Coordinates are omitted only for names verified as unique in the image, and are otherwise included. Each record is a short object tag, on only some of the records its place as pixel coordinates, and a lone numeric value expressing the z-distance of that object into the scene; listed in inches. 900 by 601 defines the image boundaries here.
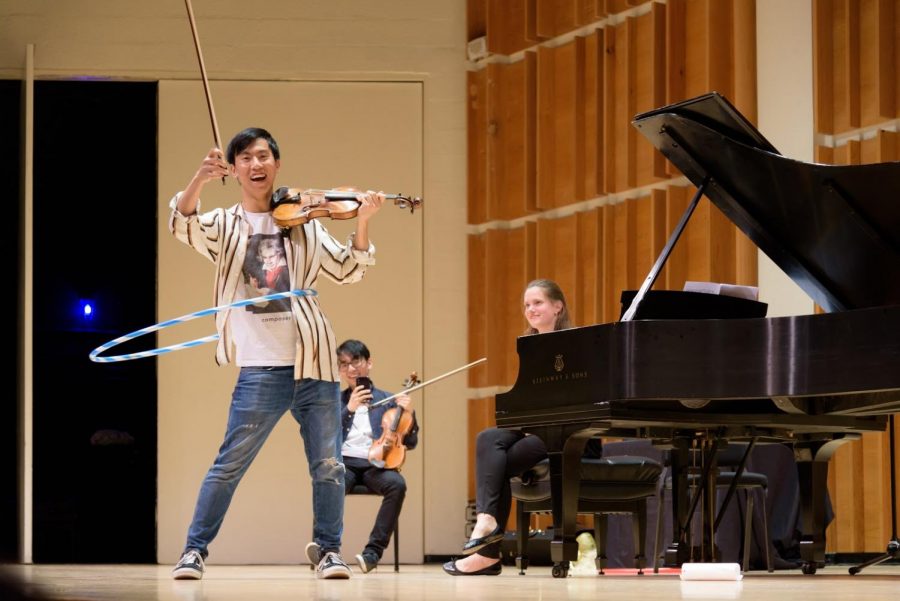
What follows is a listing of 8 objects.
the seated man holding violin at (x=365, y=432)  495.5
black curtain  685.3
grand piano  277.3
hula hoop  323.0
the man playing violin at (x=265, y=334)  323.3
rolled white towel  304.3
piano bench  426.6
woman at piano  422.0
